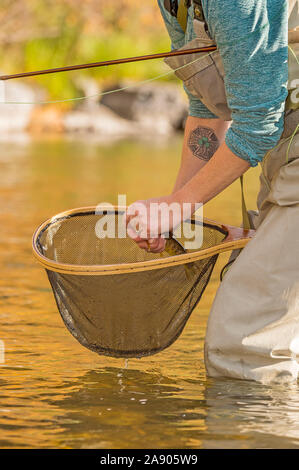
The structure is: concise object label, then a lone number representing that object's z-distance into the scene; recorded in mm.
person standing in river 4973
